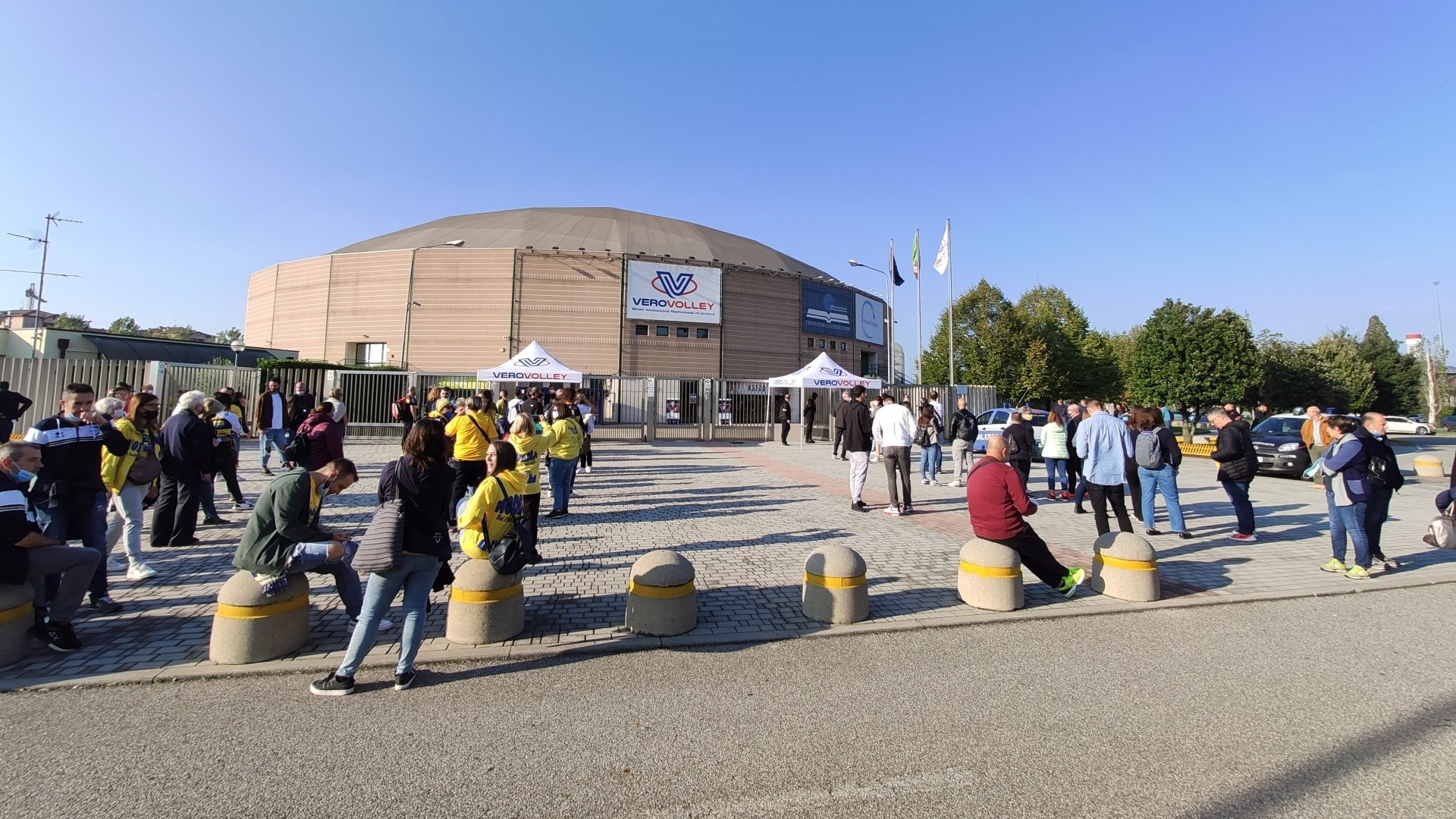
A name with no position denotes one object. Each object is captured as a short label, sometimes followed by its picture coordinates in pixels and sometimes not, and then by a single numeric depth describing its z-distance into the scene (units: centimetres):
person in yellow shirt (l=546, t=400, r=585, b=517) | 874
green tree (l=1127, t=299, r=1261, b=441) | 3195
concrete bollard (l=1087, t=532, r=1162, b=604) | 568
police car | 1981
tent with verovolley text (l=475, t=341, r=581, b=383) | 2078
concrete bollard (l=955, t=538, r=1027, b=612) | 538
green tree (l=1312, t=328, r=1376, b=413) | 4097
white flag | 3027
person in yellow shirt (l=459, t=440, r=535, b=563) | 437
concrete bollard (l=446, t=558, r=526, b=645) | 451
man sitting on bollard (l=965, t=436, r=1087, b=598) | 557
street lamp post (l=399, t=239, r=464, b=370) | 4019
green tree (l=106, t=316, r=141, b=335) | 10081
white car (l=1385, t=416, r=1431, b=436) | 3719
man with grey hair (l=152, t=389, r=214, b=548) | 691
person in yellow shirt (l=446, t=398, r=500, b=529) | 781
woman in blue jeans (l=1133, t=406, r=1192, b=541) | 830
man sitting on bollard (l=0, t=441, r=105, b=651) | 396
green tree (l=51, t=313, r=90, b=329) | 8806
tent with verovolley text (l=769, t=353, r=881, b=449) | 2245
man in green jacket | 412
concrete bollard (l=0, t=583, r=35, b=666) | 402
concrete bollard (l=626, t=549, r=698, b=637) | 473
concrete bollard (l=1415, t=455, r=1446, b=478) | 1551
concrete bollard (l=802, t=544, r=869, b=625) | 503
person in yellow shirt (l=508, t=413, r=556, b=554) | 691
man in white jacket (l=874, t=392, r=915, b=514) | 943
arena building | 4009
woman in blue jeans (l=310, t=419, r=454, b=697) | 380
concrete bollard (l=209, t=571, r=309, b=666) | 412
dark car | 1543
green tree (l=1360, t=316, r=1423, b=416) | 4603
